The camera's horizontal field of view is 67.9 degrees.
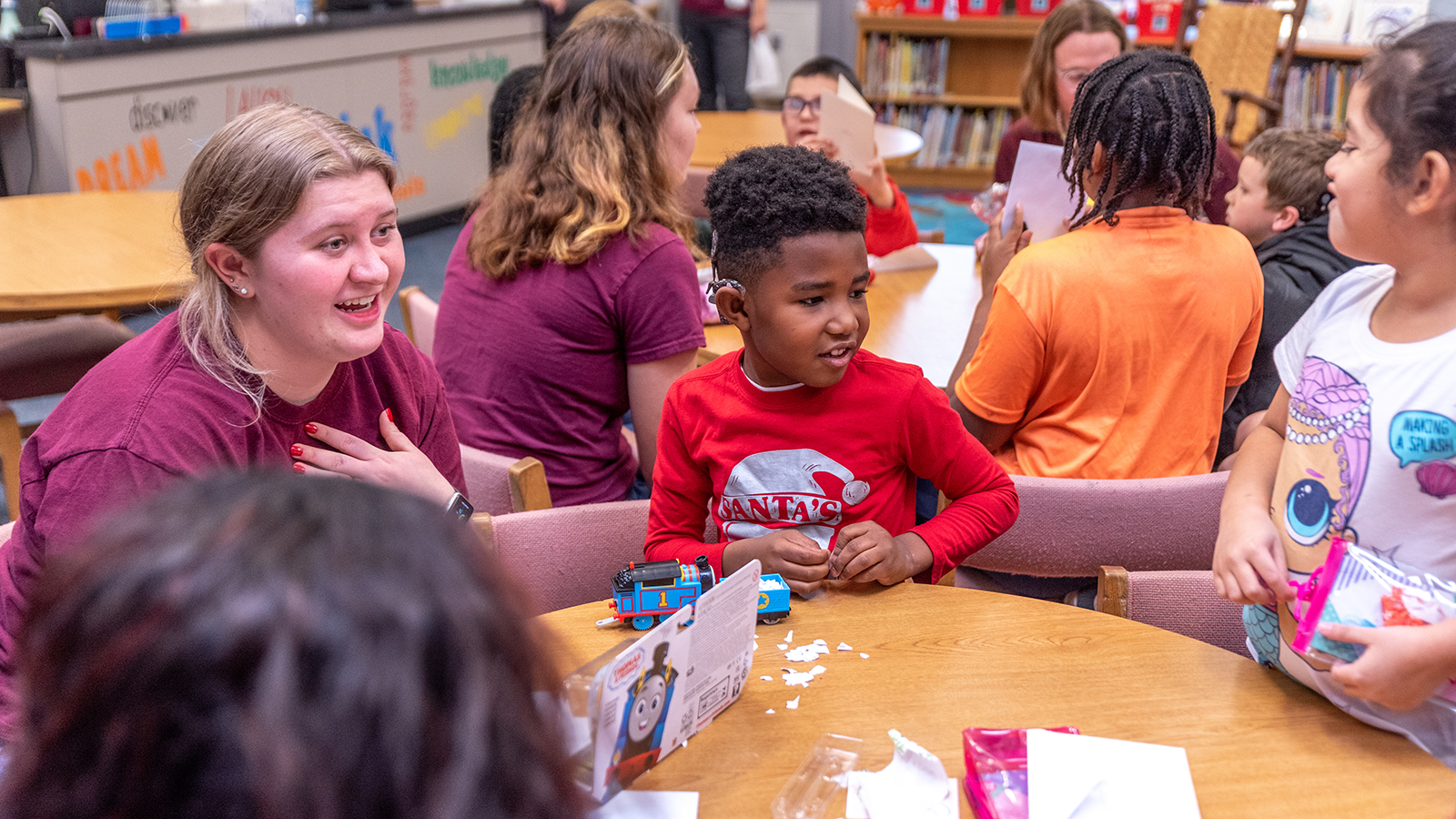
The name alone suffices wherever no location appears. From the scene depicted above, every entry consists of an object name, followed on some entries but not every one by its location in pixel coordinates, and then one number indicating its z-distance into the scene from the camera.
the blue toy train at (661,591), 1.23
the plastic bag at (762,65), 6.16
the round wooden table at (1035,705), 1.00
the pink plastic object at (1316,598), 1.01
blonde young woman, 1.21
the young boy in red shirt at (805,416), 1.41
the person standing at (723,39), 6.36
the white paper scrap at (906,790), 0.96
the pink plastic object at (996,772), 0.96
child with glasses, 2.70
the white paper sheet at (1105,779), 0.95
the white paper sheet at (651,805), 0.96
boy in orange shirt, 1.71
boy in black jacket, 2.05
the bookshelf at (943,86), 6.84
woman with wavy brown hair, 1.94
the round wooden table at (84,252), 2.42
